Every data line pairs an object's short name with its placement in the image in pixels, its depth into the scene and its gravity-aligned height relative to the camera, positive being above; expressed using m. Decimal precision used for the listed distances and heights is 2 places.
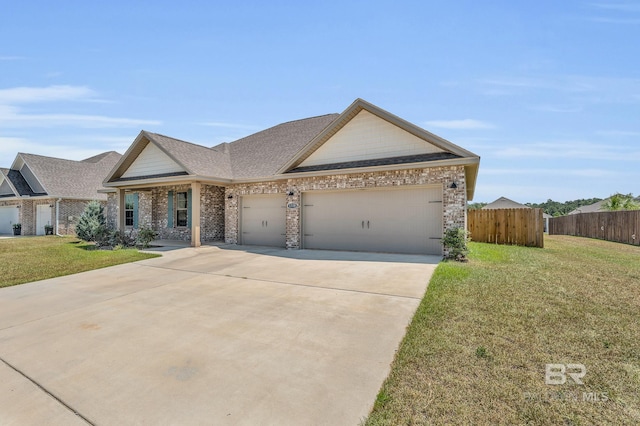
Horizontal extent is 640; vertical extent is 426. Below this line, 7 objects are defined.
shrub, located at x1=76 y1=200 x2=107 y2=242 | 14.98 -0.60
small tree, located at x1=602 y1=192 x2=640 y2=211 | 29.77 +1.01
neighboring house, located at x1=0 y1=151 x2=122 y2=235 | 21.28 +1.52
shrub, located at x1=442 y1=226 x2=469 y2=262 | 9.23 -0.99
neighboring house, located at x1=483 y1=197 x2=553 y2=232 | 37.81 +1.11
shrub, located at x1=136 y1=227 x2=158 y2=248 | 13.20 -1.09
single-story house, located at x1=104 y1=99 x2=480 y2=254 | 10.28 +1.09
